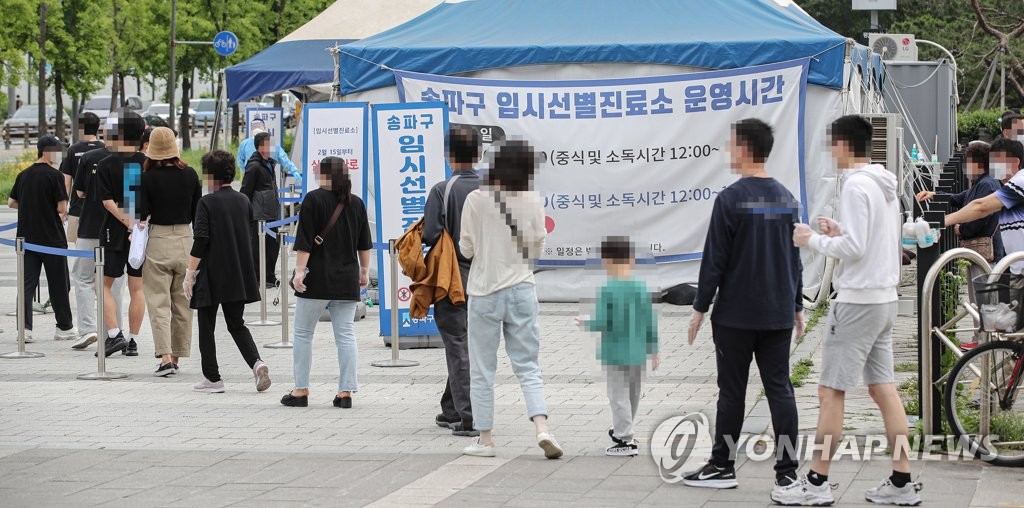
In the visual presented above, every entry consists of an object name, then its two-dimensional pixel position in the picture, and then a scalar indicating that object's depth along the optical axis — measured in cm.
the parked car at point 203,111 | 6162
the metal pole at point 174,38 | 4005
